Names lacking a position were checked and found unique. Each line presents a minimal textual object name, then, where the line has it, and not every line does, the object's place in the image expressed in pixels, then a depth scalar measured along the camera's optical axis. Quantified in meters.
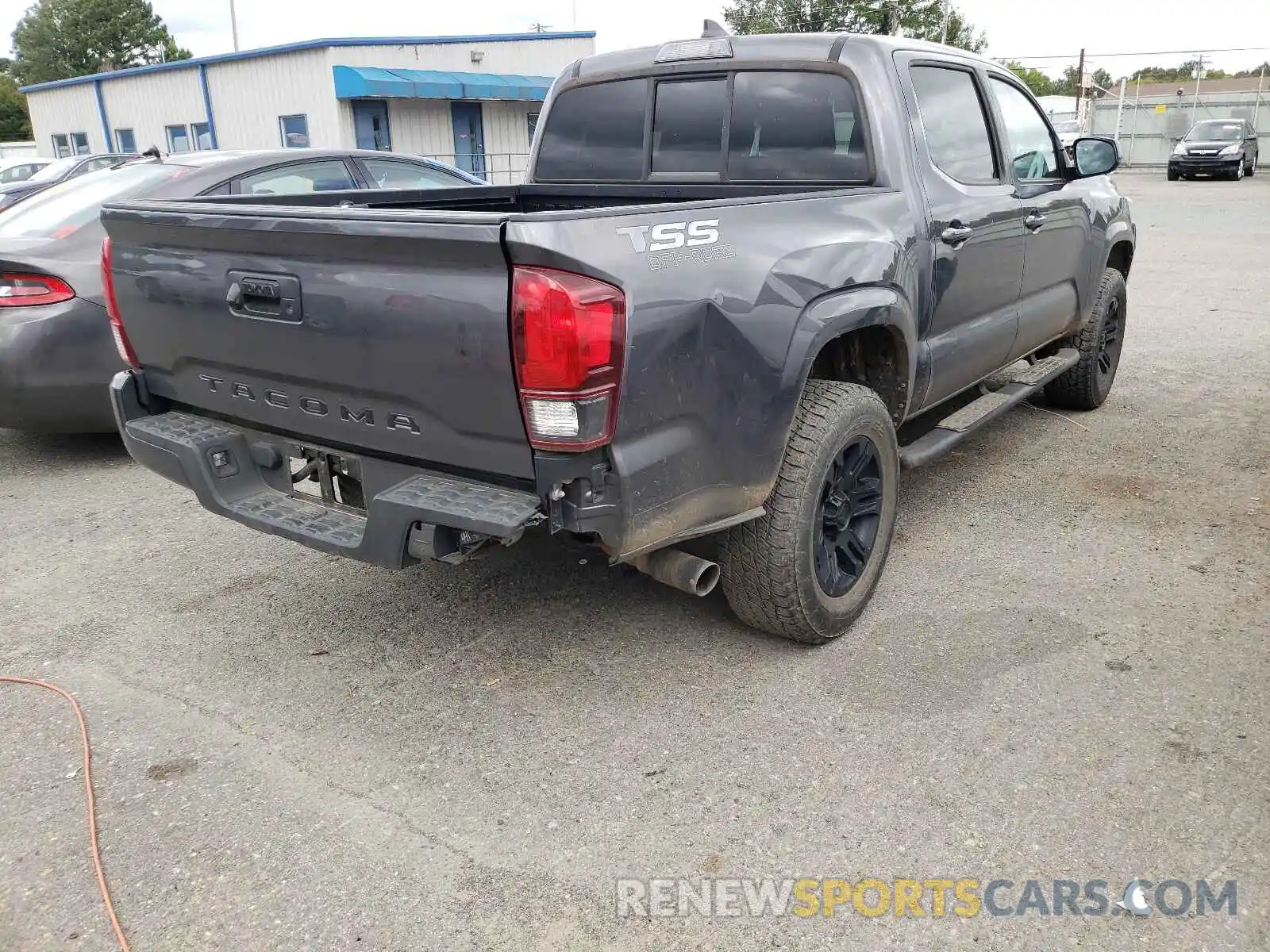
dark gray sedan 5.00
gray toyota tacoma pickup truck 2.49
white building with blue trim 20.78
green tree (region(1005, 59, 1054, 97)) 44.36
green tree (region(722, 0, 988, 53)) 43.34
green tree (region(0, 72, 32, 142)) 63.09
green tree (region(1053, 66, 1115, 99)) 43.02
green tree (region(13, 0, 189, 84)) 73.50
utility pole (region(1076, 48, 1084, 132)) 40.44
